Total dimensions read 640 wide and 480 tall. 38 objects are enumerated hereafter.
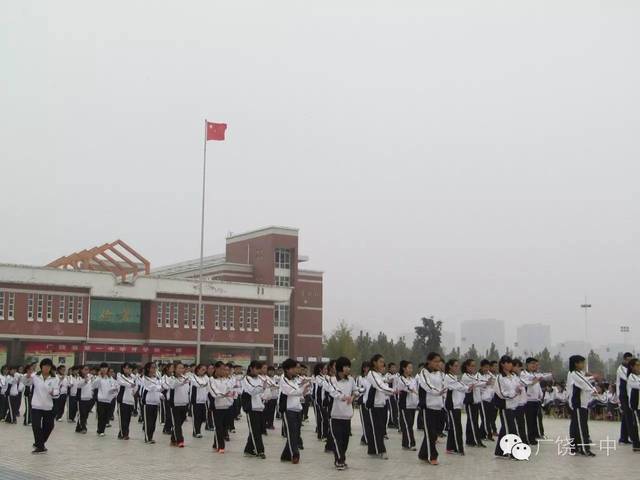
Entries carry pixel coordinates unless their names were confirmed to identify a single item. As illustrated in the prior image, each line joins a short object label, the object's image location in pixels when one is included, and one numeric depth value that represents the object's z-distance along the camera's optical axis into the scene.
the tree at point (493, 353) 81.94
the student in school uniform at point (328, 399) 12.16
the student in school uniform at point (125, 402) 16.86
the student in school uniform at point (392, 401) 17.12
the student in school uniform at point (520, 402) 13.41
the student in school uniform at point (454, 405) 13.83
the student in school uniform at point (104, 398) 17.69
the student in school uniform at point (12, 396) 21.34
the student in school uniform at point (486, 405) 15.45
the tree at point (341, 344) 76.56
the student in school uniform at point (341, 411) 11.82
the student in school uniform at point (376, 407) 12.56
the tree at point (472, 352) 78.55
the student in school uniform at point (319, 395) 16.62
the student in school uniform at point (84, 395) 18.92
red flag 35.91
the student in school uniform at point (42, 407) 13.62
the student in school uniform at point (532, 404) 15.12
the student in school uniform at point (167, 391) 16.18
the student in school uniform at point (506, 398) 13.20
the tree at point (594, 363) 80.53
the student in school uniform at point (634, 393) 13.81
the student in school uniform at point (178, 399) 15.23
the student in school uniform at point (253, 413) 13.49
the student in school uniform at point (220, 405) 14.11
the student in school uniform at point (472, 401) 14.69
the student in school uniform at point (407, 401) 14.91
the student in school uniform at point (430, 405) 12.46
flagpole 37.09
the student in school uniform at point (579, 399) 13.16
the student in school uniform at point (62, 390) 20.95
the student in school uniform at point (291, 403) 12.61
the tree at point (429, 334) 65.56
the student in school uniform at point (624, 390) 14.12
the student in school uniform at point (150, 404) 16.11
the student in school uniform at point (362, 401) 13.34
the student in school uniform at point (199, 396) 16.05
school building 49.03
